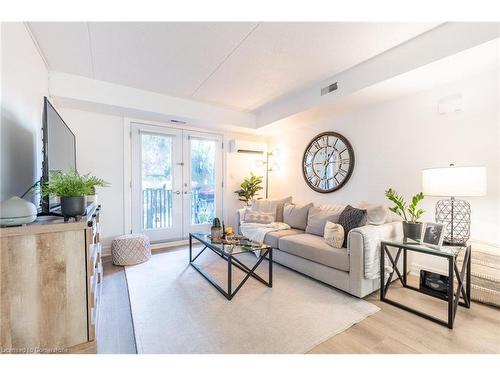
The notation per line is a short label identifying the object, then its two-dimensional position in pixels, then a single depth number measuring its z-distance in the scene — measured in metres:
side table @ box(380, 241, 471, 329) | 1.75
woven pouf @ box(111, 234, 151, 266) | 2.98
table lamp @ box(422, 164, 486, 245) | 1.90
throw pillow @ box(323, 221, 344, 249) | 2.40
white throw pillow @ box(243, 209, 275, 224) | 3.60
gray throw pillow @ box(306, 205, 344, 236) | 2.92
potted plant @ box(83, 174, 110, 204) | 1.53
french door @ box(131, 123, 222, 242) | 3.78
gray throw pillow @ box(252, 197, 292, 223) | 3.79
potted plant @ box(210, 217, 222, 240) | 2.69
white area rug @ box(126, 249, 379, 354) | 1.55
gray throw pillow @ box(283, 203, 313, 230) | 3.39
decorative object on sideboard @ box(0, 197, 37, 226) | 1.19
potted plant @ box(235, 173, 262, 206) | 4.55
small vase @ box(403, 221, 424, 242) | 2.13
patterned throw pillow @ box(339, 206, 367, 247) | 2.44
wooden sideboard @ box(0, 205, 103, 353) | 1.21
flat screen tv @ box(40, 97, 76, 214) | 1.55
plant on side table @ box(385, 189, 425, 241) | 2.13
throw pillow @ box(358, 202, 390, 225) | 2.50
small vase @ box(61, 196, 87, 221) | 1.39
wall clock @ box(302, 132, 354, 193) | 3.43
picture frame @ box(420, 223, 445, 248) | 1.95
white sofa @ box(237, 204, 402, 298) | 2.13
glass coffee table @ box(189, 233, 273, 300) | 2.19
